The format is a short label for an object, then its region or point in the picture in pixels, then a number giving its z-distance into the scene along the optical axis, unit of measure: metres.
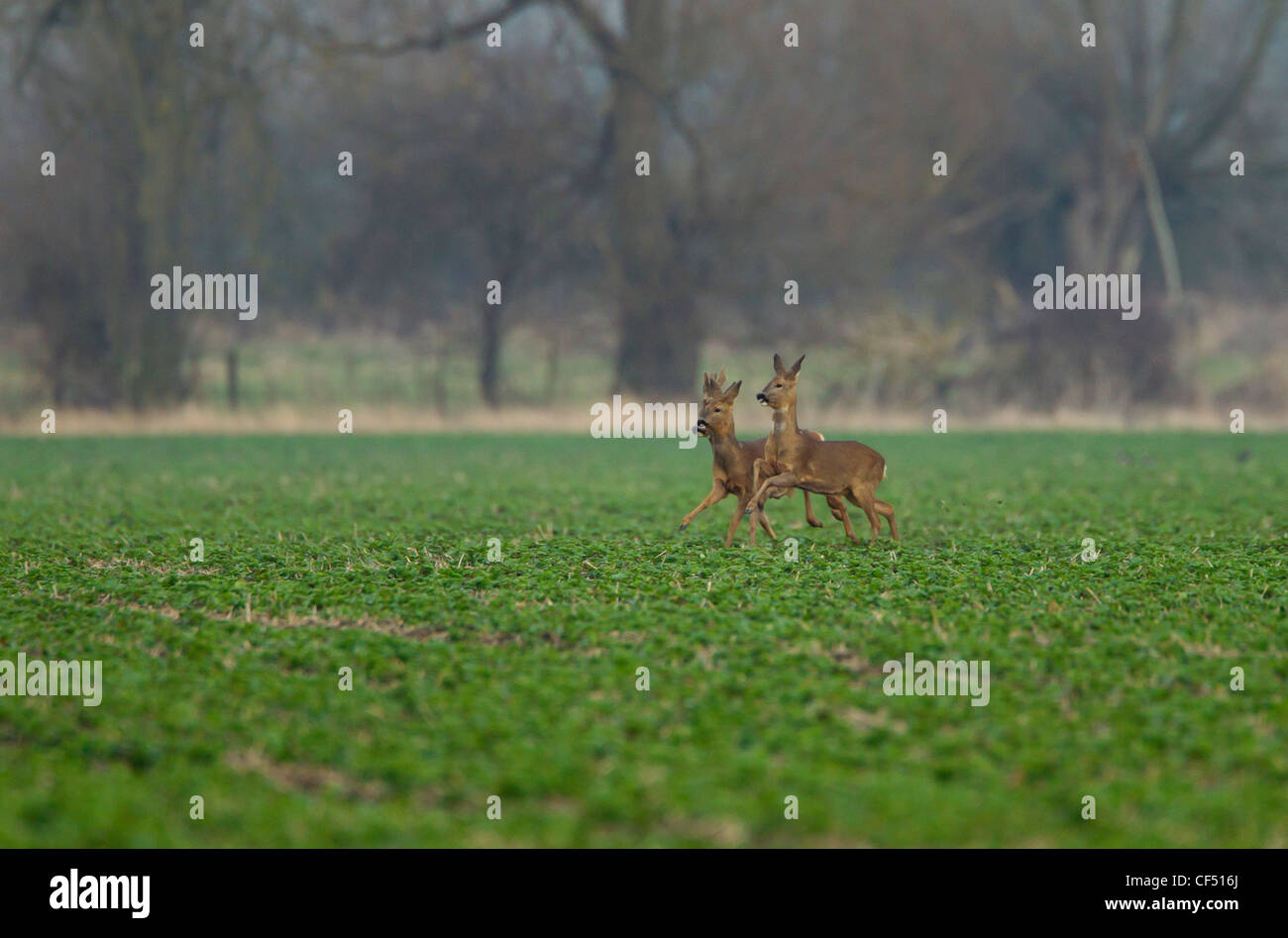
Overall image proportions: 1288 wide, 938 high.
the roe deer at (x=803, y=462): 17.73
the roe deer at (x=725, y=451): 18.03
